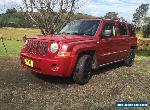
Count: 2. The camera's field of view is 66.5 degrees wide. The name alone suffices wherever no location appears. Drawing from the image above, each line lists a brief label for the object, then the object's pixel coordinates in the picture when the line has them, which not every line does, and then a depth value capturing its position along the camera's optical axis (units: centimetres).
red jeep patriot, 294
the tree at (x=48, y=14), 640
